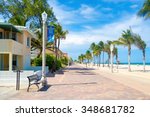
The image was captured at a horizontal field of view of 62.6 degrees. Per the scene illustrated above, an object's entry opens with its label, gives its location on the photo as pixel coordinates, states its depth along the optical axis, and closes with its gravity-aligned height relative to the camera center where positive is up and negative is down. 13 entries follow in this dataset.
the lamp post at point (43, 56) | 7.94 +0.34
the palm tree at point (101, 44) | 46.75 +6.59
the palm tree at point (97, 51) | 48.34 +4.33
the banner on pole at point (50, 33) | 8.69 +2.01
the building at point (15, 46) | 11.53 +1.57
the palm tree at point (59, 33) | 23.98 +5.95
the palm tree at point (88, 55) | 69.43 +3.52
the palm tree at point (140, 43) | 21.84 +3.20
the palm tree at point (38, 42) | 22.58 +3.68
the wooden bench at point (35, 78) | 6.93 -1.00
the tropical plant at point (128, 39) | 22.27 +4.10
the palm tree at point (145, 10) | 12.94 +5.38
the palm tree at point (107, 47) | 40.25 +4.58
